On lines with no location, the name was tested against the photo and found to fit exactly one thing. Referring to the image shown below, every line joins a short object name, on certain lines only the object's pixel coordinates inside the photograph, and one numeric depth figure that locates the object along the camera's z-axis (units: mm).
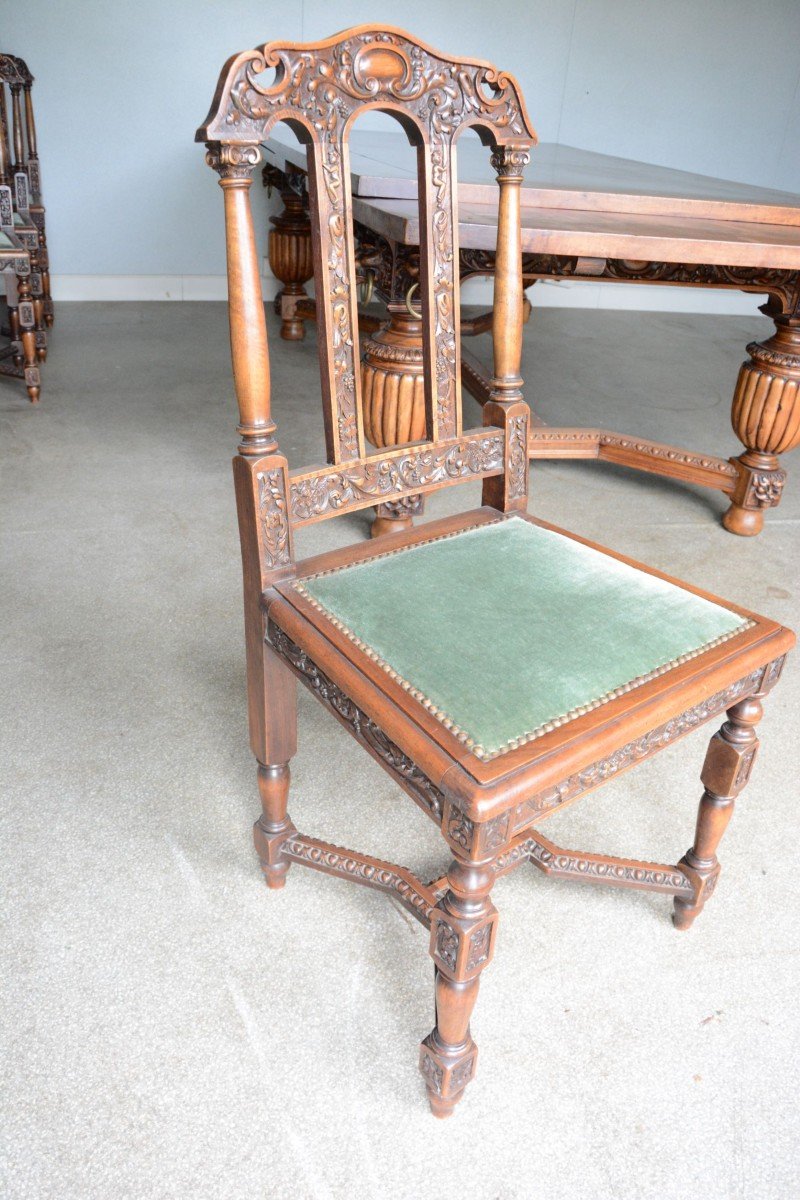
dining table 1879
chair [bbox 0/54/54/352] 3359
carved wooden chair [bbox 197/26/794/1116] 883
